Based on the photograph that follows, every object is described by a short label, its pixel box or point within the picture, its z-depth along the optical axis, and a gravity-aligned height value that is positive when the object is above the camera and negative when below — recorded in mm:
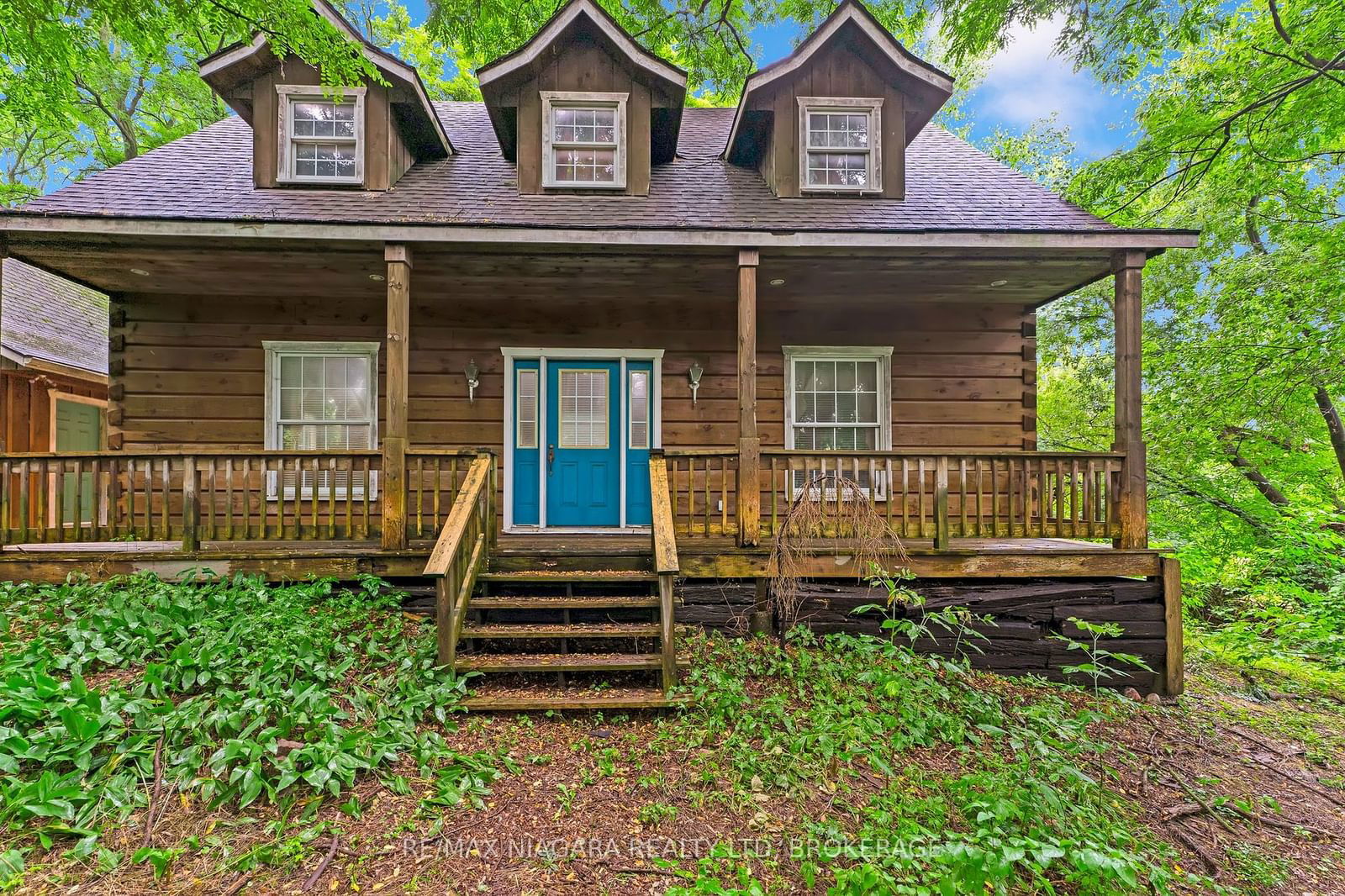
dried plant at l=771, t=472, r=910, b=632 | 4352 -718
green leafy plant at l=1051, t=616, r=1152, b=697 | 4746 -1801
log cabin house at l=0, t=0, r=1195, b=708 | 4824 +1282
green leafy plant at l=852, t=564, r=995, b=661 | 4504 -1388
